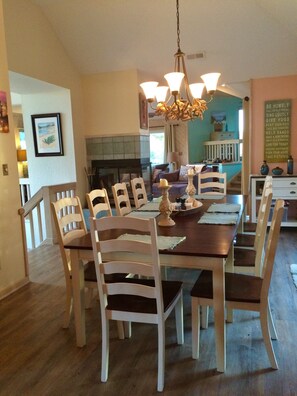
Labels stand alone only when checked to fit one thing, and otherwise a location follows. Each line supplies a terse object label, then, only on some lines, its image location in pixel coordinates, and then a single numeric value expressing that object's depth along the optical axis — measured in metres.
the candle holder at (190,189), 3.21
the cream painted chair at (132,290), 1.67
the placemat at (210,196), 3.67
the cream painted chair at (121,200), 3.23
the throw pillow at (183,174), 8.56
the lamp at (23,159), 7.31
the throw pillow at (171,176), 8.50
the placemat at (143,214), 2.82
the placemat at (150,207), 3.08
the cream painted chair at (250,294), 1.83
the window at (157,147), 11.18
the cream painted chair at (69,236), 2.29
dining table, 1.82
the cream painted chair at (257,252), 2.25
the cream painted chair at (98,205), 2.73
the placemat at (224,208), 2.85
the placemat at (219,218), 2.48
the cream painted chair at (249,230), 2.88
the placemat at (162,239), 1.92
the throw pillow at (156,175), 8.75
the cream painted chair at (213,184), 3.98
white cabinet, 4.89
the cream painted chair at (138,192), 3.63
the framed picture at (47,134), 5.33
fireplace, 5.62
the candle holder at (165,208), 2.44
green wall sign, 5.21
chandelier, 3.20
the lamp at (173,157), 10.15
